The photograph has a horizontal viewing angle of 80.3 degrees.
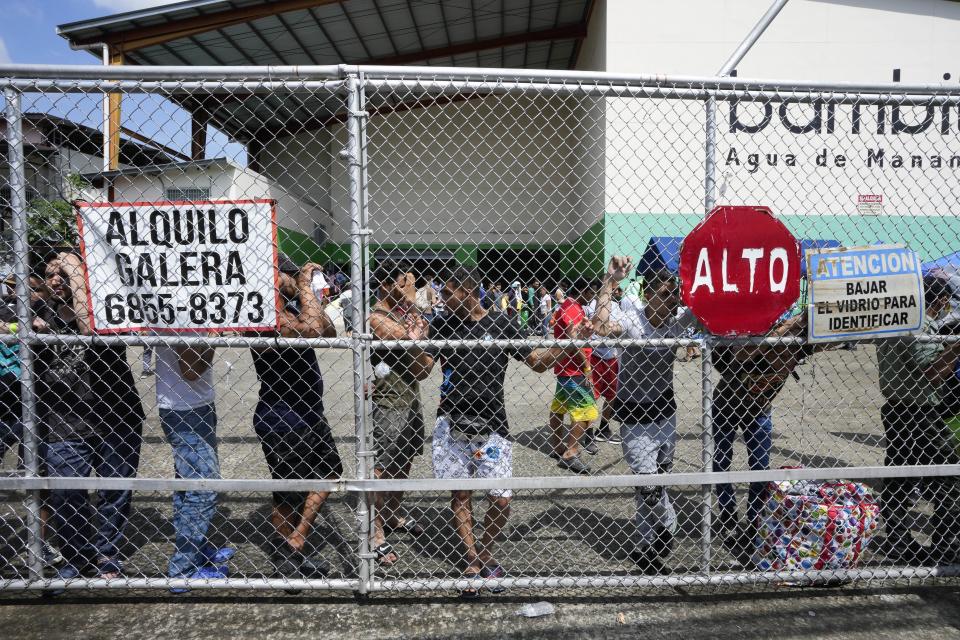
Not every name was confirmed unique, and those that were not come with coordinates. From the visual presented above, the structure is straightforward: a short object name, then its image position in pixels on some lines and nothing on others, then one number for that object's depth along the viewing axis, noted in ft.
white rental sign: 9.05
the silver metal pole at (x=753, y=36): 10.86
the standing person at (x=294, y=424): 10.87
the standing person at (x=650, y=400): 11.07
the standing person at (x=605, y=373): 18.89
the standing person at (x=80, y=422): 10.64
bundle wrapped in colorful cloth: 10.44
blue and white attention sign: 9.57
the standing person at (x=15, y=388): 10.75
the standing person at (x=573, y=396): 17.30
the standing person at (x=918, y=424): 11.10
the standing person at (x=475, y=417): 11.07
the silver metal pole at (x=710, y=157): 9.50
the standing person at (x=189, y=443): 10.58
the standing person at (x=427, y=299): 13.53
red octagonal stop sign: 9.37
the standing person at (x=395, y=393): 11.55
